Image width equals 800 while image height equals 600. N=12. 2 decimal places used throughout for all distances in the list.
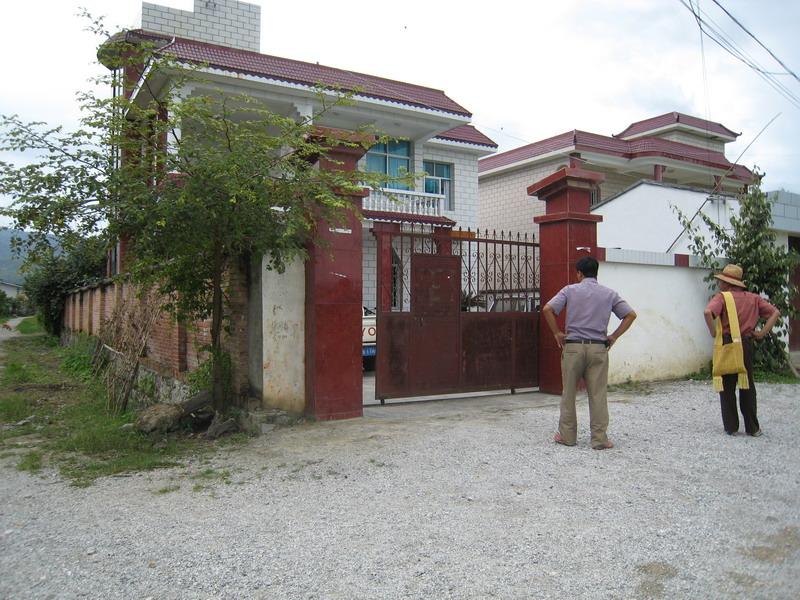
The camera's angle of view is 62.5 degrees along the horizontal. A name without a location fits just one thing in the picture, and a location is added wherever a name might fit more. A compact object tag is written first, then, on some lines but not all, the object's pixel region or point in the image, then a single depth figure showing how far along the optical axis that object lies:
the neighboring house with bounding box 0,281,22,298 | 77.50
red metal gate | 7.82
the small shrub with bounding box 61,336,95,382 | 14.89
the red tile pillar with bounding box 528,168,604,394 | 8.59
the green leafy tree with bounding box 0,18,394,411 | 5.62
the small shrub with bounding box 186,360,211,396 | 7.59
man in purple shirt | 5.86
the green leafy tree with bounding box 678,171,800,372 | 10.47
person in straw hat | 6.29
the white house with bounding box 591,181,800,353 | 12.82
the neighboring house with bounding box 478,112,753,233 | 19.92
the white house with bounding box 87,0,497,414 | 15.27
